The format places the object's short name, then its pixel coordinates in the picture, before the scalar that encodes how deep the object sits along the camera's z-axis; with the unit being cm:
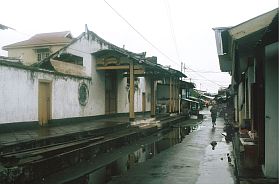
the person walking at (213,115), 2645
